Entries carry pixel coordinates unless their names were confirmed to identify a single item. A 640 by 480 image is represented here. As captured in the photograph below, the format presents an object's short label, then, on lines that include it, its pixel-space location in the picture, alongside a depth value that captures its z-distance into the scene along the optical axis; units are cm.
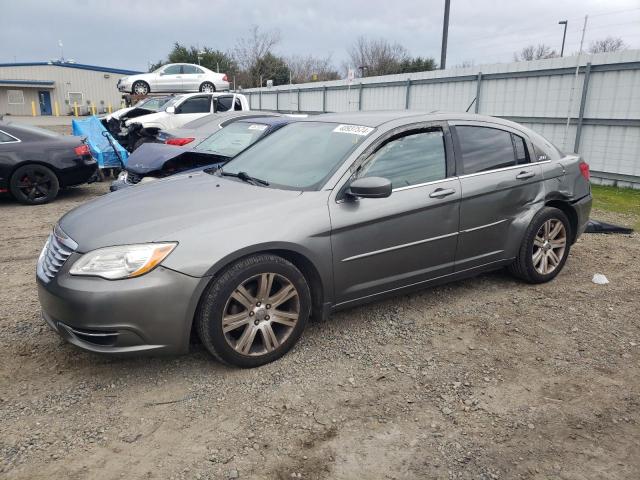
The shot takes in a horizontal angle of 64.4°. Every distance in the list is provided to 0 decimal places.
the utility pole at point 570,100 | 1009
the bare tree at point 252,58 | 4822
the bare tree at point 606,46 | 4579
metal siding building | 4675
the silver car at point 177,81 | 2192
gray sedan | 292
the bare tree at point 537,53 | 4988
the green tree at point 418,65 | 4141
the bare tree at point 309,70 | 5344
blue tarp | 993
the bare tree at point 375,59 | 4888
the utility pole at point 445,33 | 1777
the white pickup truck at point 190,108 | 1388
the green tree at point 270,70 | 4609
